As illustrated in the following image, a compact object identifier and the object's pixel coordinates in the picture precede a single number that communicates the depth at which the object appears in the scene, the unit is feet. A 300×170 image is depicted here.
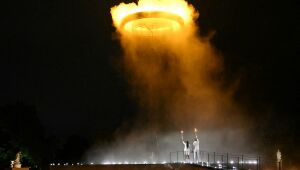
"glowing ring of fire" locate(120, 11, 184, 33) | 110.63
